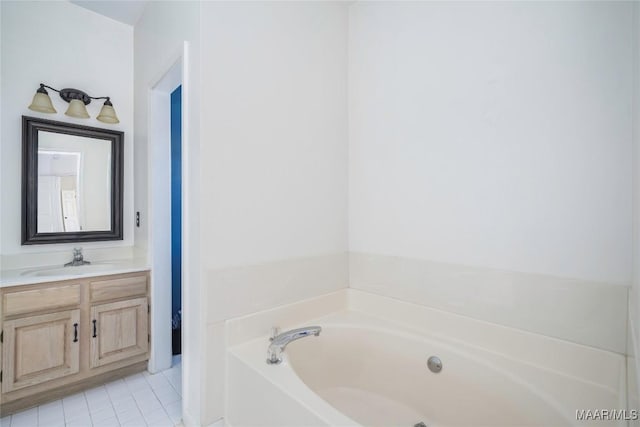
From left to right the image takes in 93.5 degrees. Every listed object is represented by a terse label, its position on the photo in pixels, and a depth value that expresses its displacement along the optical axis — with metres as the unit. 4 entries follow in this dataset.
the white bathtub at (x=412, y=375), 1.14
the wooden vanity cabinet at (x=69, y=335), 1.69
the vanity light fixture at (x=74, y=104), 1.99
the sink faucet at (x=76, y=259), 2.19
